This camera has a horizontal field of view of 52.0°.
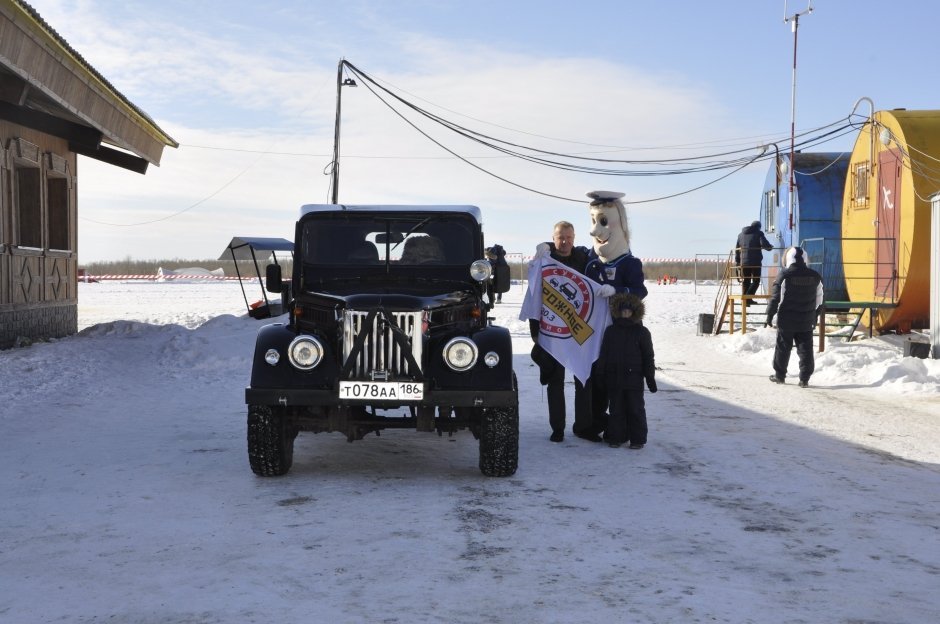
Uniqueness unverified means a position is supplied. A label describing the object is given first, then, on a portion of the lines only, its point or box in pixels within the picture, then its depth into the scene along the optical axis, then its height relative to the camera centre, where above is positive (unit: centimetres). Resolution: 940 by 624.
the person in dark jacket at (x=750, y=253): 2191 +55
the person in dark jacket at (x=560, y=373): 830 -87
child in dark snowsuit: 796 -78
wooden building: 1314 +212
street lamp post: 2531 +358
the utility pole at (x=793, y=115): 2247 +394
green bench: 1650 -55
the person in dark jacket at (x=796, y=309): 1263 -42
